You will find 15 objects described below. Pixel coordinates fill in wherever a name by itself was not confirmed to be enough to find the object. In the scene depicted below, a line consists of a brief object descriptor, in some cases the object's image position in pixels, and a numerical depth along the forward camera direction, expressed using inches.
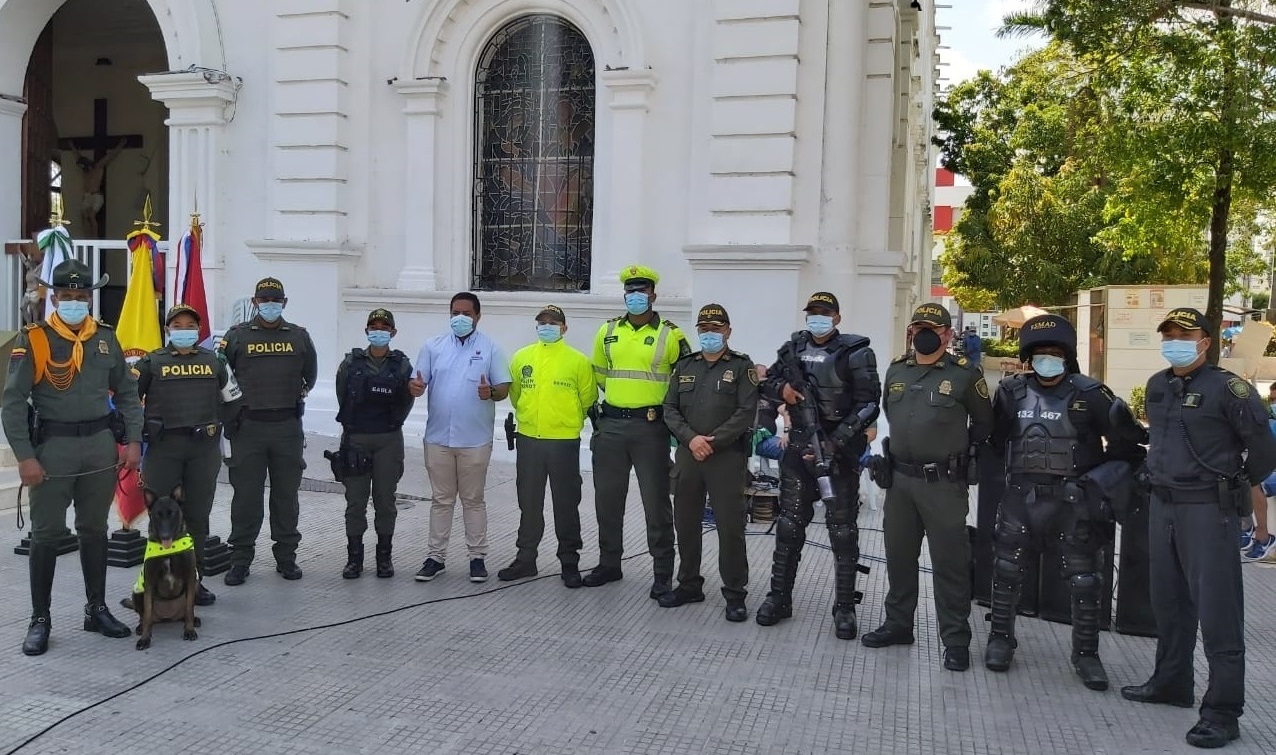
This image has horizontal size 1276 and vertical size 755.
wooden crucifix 768.3
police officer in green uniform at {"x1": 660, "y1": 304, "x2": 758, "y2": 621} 250.2
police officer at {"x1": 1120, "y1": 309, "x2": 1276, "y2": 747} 185.9
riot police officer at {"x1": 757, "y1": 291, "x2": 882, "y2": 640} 241.8
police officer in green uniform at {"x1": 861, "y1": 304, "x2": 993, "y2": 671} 221.0
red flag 375.9
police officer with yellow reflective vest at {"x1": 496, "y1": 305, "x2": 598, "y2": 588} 277.6
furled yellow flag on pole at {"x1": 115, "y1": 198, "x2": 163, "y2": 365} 316.8
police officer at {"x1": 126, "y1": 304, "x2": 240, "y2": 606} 244.7
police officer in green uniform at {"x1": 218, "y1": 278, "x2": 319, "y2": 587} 270.4
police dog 222.5
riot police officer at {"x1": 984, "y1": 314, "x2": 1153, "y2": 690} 212.2
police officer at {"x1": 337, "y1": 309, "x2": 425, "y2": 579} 275.3
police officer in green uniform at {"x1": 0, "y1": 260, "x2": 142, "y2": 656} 214.5
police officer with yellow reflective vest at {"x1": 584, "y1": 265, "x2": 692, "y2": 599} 267.3
